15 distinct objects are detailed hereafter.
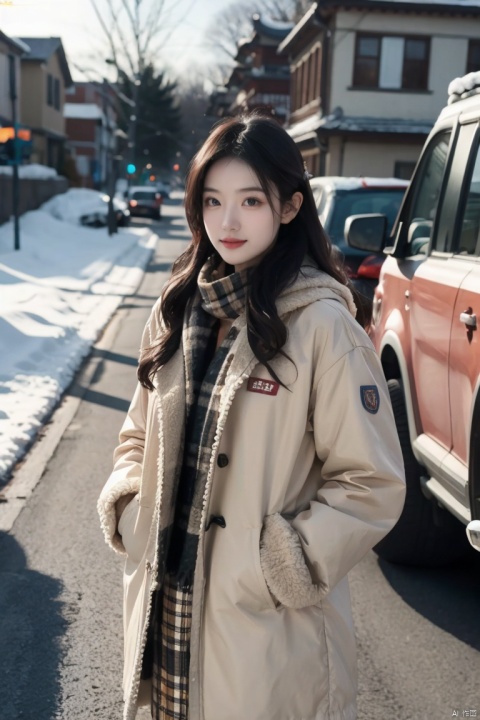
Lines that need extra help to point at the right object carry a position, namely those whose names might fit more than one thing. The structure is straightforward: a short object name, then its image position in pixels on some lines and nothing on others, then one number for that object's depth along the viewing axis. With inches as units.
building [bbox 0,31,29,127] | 1488.7
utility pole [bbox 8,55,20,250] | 824.9
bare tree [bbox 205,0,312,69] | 2881.4
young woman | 84.0
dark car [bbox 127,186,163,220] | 2059.5
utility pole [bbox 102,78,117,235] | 1336.1
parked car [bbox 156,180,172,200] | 3364.2
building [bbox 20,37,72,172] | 1895.9
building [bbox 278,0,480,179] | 1243.2
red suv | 148.2
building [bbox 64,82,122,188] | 2886.3
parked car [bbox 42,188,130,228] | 1503.4
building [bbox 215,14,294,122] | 2079.2
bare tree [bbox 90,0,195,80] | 1899.6
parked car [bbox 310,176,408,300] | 364.0
